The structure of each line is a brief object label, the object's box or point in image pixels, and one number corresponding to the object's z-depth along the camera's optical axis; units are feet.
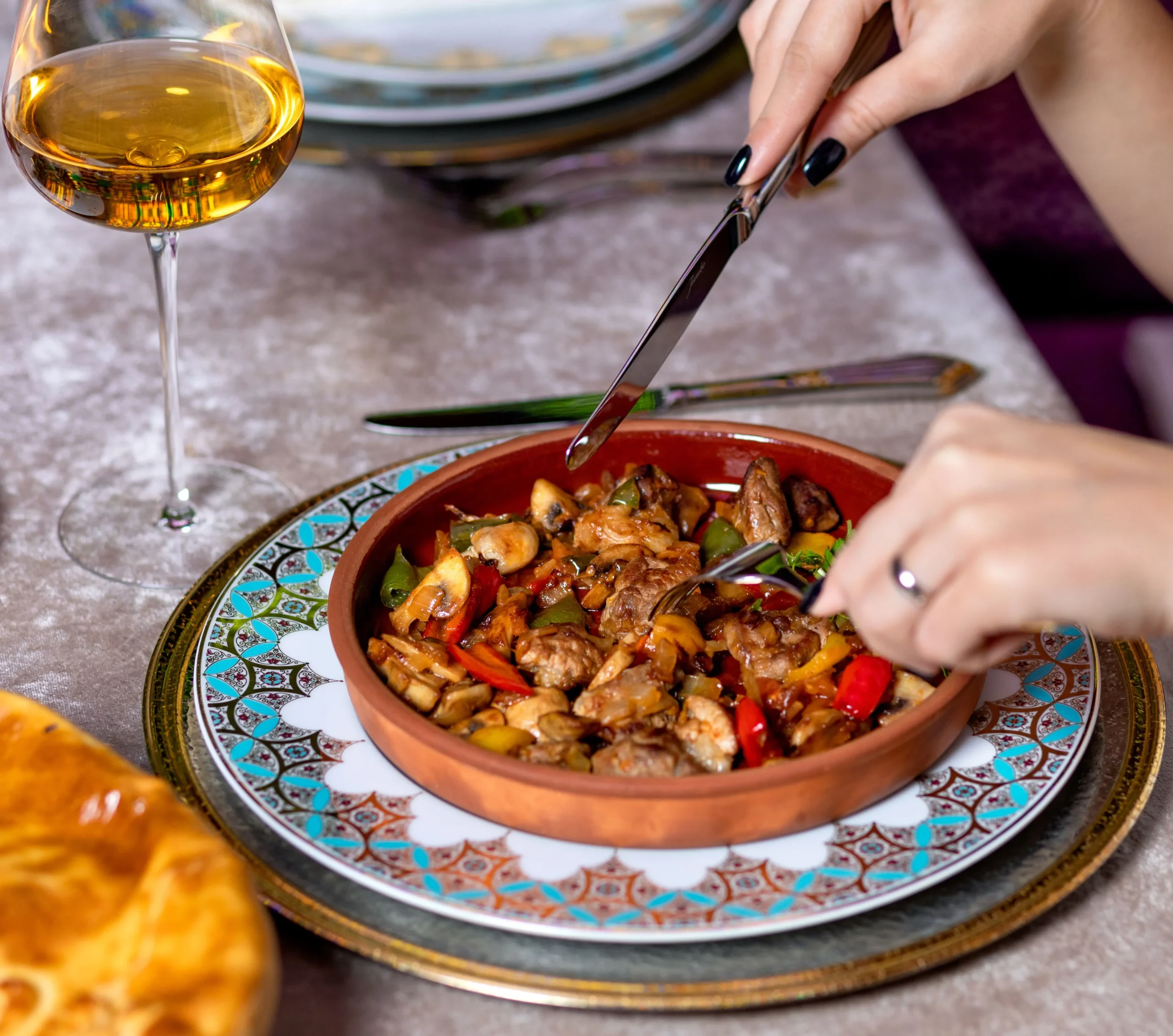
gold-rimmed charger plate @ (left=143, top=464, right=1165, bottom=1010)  2.63
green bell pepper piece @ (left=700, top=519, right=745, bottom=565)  3.02
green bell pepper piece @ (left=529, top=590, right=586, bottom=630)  2.94
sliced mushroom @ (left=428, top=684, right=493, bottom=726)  2.81
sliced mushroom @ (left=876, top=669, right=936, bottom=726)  2.82
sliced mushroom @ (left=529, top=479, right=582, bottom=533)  3.06
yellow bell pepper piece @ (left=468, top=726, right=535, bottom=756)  2.77
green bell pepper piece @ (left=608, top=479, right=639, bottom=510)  3.05
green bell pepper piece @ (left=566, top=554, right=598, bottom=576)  3.01
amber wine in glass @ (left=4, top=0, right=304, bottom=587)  3.00
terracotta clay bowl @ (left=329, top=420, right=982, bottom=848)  2.68
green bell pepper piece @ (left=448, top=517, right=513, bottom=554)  3.03
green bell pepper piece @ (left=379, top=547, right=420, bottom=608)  2.97
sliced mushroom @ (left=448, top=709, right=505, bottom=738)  2.80
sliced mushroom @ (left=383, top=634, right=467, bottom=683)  2.86
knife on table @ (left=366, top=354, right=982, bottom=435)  3.39
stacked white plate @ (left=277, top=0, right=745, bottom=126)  3.99
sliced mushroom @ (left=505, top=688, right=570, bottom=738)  2.80
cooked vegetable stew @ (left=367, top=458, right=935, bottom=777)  2.78
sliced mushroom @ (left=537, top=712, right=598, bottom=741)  2.77
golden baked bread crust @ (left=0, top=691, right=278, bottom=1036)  2.50
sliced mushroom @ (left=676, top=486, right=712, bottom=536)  3.09
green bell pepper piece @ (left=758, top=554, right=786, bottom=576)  2.84
